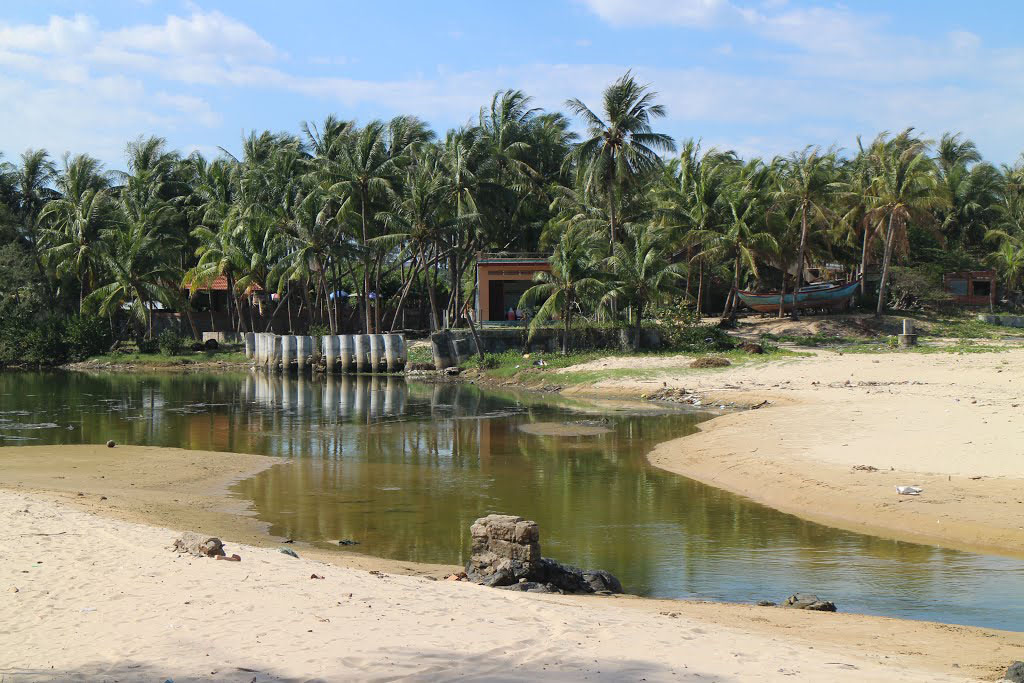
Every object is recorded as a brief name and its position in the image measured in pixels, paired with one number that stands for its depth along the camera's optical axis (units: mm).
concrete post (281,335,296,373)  48844
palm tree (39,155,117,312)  54250
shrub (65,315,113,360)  53656
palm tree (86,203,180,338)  52344
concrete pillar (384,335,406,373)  44969
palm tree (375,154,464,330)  44906
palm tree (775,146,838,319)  45531
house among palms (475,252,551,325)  46344
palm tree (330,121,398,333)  47500
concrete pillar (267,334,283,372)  49125
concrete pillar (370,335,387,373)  45188
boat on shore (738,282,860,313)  47156
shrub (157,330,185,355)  53219
